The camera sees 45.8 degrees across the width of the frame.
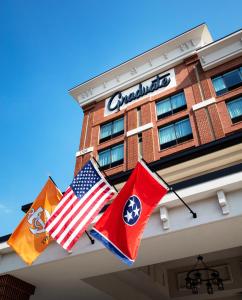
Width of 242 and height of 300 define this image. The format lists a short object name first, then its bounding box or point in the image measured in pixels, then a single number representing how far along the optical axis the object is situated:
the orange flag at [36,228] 7.87
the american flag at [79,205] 7.23
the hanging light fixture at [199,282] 11.34
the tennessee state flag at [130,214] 6.14
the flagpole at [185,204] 6.88
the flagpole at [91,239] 7.91
